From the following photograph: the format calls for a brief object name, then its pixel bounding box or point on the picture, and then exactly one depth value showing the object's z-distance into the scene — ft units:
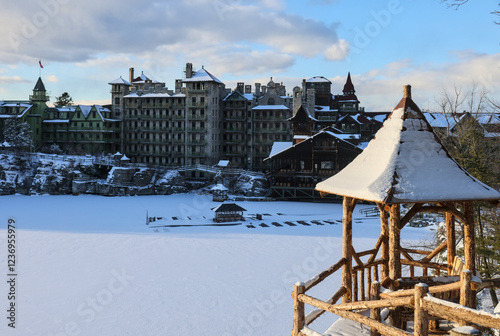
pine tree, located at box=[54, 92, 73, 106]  346.60
